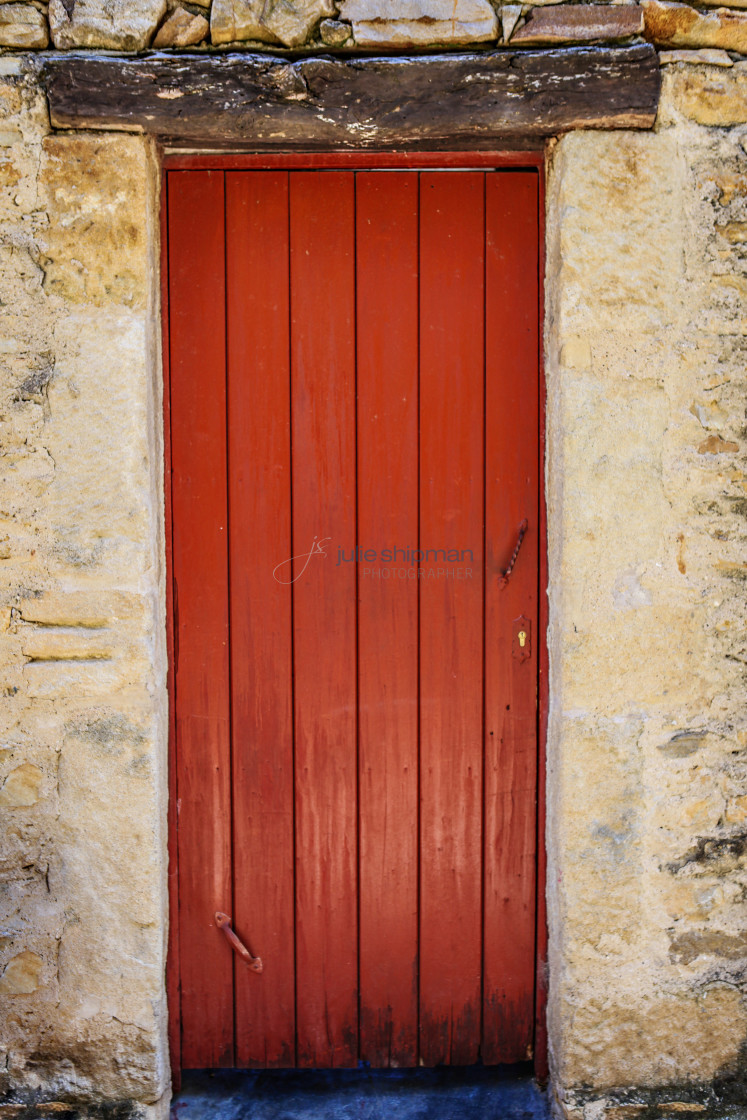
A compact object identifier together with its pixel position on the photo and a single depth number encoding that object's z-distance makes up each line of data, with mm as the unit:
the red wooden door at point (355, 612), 2000
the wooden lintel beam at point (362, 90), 1738
